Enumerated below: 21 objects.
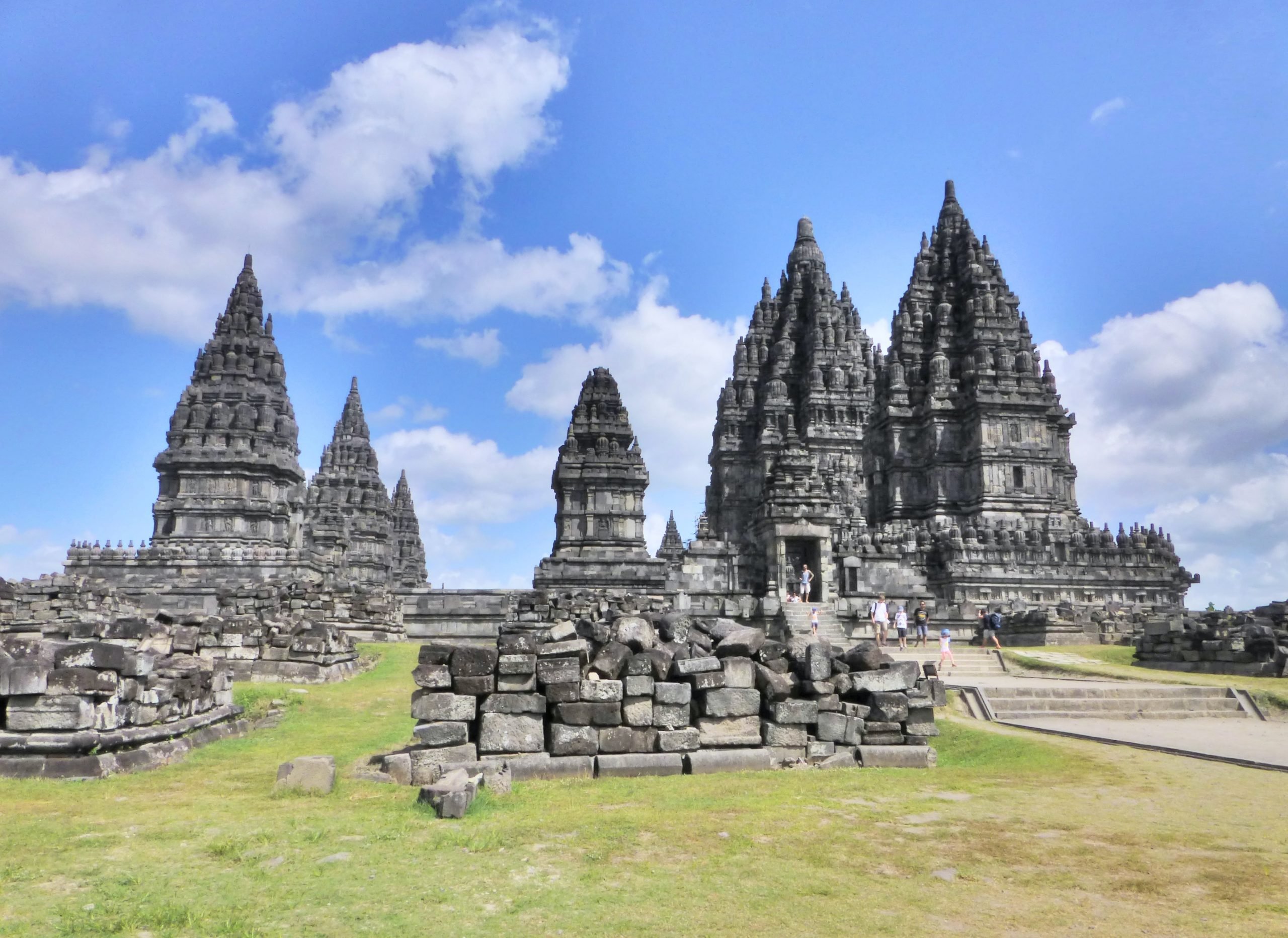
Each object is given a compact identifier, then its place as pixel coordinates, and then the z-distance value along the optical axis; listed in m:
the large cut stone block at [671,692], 9.30
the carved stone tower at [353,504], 56.12
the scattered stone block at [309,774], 7.85
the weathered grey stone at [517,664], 9.11
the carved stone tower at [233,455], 44.84
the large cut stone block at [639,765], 8.86
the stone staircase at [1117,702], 14.10
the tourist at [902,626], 24.70
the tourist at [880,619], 22.50
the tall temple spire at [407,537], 73.56
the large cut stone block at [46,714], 8.47
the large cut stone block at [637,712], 9.23
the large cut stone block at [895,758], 9.59
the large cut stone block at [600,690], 9.16
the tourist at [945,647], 18.59
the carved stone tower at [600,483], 36.22
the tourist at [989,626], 25.23
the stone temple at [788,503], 26.70
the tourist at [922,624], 24.98
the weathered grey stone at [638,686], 9.25
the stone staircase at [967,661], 18.38
